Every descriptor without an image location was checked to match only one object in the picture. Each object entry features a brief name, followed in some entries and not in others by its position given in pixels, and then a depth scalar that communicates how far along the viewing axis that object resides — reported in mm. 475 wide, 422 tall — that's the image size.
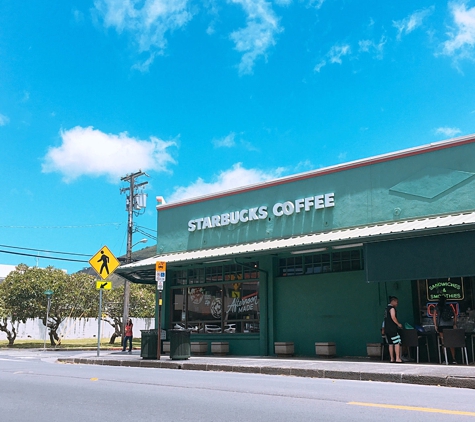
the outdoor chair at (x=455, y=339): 13398
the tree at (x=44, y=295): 35188
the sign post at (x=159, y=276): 15695
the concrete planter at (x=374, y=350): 15227
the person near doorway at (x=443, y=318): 14289
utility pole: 33344
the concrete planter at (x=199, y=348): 19328
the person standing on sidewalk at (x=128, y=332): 22311
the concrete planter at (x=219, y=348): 18766
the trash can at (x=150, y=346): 16047
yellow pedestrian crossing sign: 18109
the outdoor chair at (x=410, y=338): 14250
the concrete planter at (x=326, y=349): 16141
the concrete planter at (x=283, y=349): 17125
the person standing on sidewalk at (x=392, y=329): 13711
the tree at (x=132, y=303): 41594
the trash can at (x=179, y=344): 15617
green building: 14523
